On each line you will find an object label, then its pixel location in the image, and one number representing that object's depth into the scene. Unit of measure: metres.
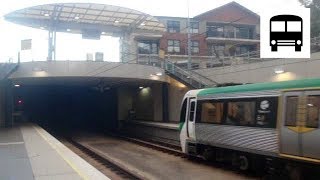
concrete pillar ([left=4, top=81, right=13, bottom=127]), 24.57
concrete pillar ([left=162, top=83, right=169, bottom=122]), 24.41
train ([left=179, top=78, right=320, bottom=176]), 7.40
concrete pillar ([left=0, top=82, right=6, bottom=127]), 23.60
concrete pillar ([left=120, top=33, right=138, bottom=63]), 25.35
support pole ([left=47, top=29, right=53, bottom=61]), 25.70
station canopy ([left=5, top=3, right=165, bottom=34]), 27.65
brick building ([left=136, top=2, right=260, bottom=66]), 38.13
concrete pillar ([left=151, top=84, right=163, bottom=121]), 24.92
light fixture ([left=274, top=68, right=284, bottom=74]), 16.56
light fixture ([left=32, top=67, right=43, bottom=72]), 21.78
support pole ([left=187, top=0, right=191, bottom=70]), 22.58
